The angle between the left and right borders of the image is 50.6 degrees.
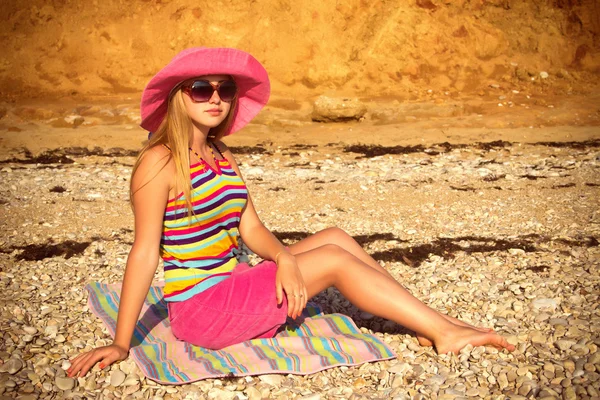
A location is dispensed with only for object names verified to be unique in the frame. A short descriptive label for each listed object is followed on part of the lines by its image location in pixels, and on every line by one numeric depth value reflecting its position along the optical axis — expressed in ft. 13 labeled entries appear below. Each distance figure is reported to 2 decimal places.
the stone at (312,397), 11.58
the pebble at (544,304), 14.70
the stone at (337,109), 44.65
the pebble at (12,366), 12.00
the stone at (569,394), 10.94
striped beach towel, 11.95
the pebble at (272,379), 11.94
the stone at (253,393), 11.59
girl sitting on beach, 11.34
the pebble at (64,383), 11.53
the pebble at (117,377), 11.76
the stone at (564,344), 12.72
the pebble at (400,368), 12.28
